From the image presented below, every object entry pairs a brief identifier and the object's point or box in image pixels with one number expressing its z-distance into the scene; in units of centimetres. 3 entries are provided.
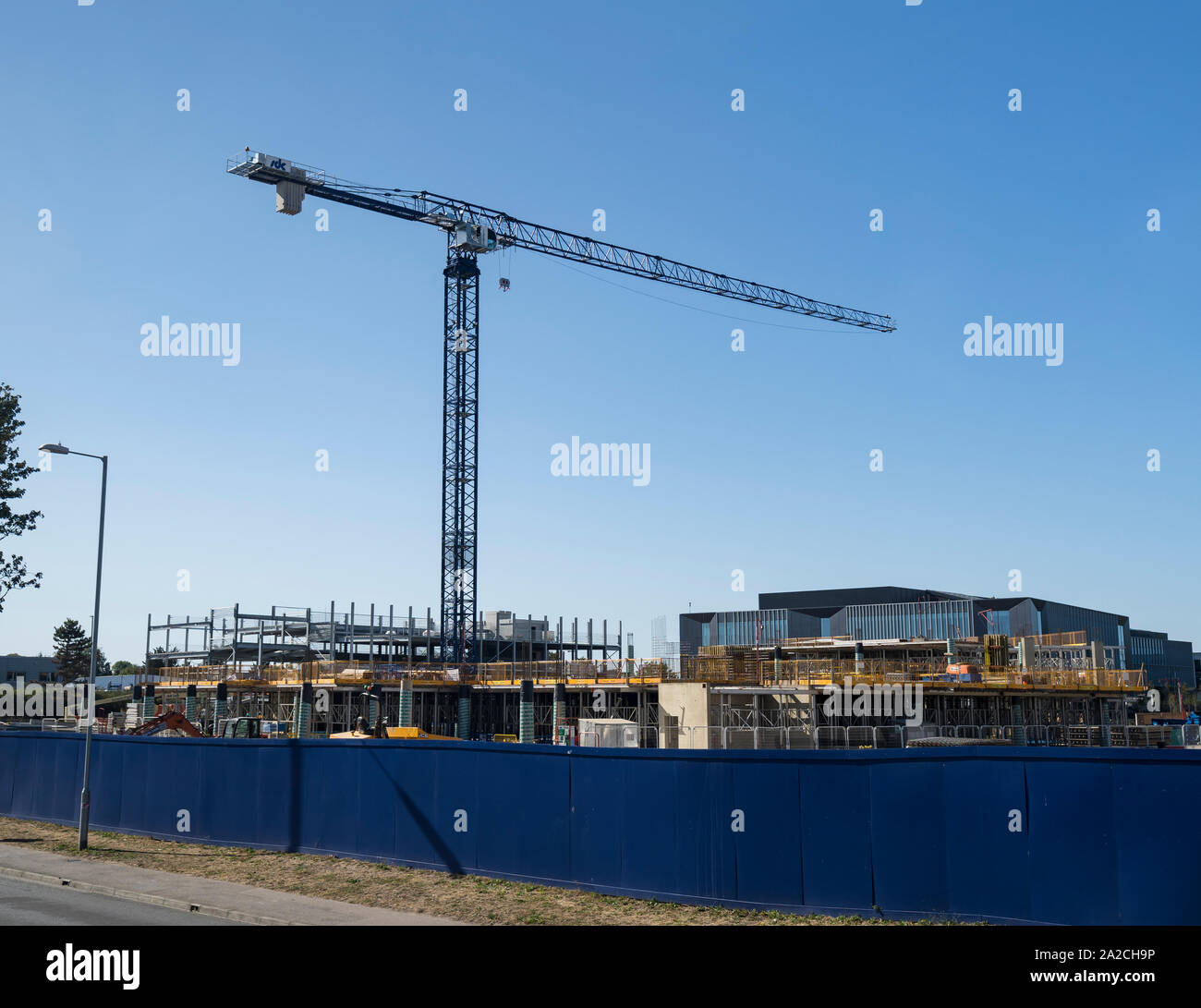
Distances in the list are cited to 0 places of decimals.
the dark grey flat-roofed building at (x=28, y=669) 13325
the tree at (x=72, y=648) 15525
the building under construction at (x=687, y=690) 5219
